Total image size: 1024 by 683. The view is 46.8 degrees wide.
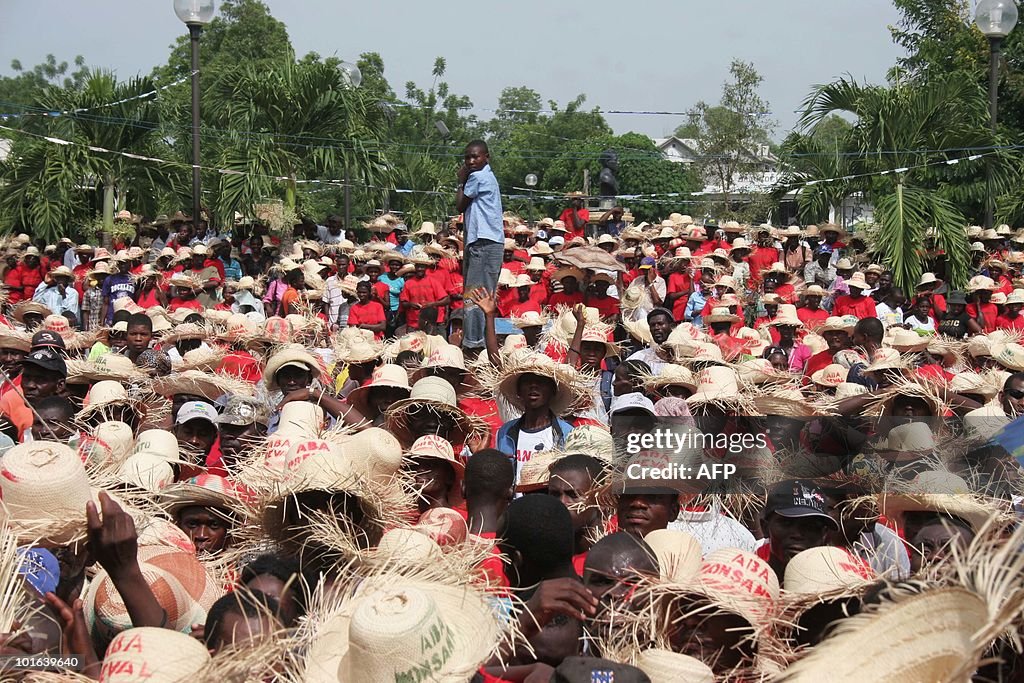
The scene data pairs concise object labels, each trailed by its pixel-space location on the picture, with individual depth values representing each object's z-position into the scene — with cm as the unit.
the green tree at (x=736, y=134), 3606
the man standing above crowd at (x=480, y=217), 983
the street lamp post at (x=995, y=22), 1503
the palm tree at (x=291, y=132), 1911
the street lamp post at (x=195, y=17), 1709
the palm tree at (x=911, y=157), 1498
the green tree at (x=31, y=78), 2202
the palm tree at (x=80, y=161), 1972
